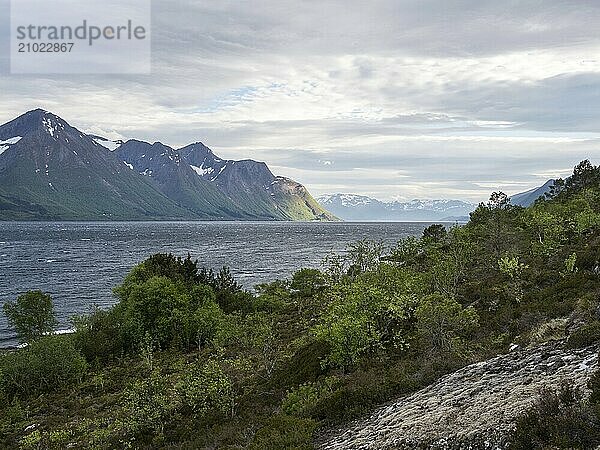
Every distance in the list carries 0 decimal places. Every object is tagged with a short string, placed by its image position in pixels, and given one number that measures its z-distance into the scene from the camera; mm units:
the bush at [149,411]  26375
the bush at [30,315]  60438
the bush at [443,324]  22886
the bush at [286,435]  14243
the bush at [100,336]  57938
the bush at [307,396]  18078
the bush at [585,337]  13156
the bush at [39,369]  48344
